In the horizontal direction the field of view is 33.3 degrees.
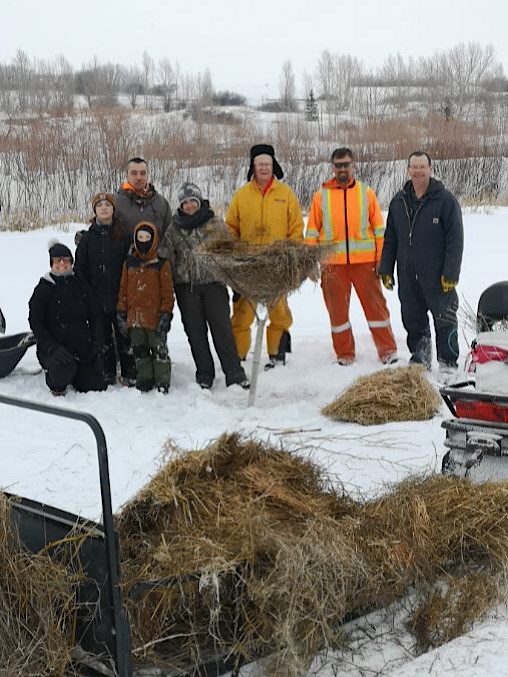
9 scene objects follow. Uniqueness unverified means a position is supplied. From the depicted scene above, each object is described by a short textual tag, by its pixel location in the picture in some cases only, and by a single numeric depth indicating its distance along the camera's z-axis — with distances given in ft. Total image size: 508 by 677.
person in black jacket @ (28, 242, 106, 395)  22.84
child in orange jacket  22.86
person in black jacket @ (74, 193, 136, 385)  23.43
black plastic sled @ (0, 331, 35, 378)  24.20
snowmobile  13.20
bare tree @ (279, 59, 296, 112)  130.41
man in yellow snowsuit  24.44
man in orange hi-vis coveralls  25.40
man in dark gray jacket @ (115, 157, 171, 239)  24.18
